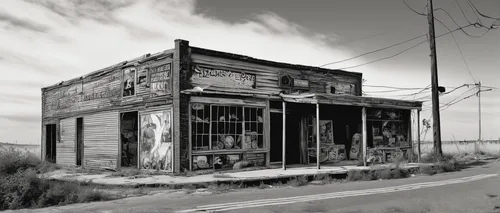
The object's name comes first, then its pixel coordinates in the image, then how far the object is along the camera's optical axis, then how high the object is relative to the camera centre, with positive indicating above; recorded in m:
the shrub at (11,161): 17.80 -1.39
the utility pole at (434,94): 21.66 +1.57
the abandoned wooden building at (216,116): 16.62 +0.48
